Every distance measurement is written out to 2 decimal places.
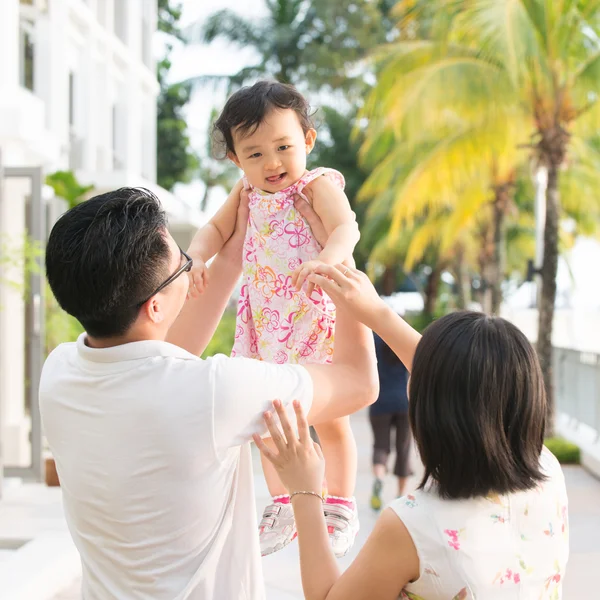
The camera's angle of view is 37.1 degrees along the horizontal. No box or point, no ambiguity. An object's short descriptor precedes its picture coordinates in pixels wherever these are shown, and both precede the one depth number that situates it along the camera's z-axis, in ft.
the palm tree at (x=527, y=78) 39.42
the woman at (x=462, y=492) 5.77
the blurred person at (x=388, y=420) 26.68
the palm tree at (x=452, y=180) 51.85
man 5.65
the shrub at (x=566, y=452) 39.47
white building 28.48
